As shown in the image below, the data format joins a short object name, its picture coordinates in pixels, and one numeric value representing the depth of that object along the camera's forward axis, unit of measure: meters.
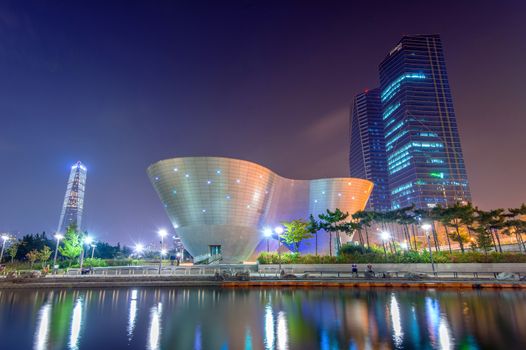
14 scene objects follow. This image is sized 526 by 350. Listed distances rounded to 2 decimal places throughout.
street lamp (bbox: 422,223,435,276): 36.45
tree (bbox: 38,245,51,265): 57.94
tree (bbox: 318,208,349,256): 57.66
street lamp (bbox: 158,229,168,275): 41.94
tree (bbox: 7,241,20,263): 67.85
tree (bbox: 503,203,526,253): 47.68
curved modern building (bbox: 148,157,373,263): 62.22
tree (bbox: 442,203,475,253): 50.25
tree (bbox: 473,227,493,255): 54.01
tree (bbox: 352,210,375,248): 58.03
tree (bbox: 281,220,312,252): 57.00
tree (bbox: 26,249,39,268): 57.12
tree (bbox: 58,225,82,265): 54.62
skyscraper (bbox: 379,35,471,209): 166.18
